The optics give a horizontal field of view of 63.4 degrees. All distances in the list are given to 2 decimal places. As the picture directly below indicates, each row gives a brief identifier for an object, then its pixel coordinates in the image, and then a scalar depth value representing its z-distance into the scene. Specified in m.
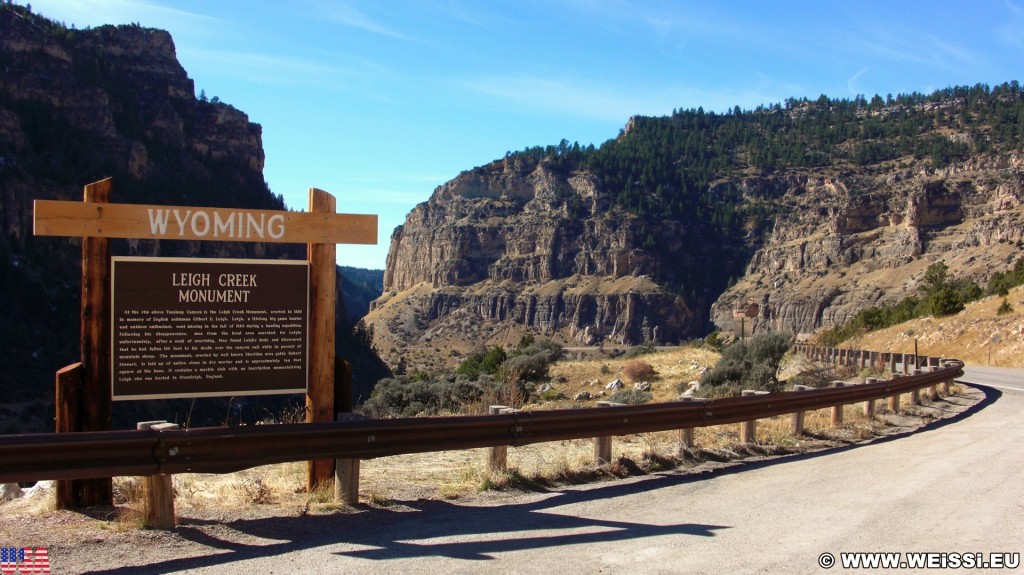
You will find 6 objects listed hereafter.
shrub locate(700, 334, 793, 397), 21.09
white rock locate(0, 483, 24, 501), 7.16
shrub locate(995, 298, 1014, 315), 36.30
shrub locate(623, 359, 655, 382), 33.84
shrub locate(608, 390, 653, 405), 18.41
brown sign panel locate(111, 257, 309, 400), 6.75
